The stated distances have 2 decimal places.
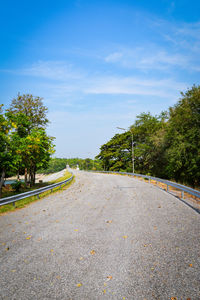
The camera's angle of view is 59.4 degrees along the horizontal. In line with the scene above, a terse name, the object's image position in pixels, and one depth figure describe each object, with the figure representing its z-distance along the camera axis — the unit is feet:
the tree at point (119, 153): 163.22
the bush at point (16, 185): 65.94
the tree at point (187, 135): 67.10
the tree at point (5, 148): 54.70
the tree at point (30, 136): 62.44
